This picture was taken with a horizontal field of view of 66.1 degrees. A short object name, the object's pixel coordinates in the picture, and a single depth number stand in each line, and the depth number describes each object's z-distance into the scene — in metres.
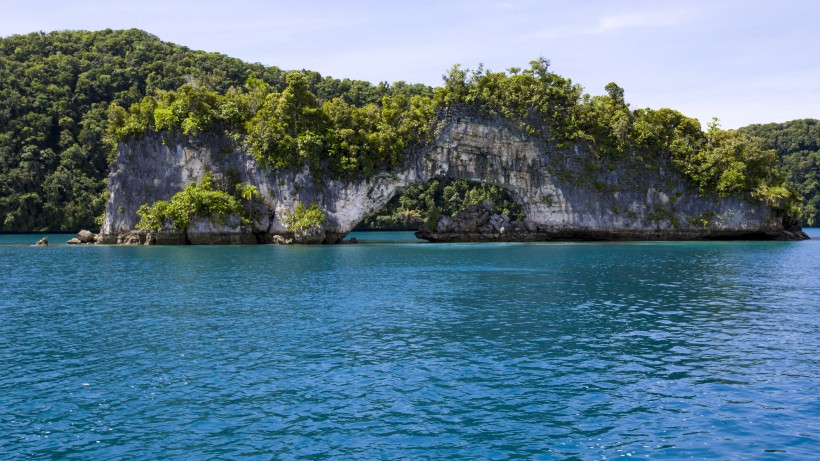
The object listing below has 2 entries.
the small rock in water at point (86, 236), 72.44
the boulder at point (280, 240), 69.88
